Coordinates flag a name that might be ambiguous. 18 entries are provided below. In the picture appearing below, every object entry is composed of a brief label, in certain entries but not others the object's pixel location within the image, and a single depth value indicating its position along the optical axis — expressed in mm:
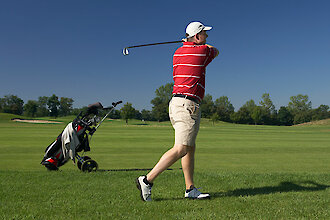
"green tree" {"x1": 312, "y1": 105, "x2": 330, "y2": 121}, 104500
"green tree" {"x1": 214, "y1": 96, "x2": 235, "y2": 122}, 109125
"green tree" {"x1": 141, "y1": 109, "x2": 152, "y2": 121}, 109938
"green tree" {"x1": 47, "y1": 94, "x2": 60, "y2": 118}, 104625
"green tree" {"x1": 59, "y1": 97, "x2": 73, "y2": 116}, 114312
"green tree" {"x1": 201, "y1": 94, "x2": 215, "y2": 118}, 109250
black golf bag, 6016
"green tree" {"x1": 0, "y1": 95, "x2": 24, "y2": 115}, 107438
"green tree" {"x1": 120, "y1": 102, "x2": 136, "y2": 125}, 79250
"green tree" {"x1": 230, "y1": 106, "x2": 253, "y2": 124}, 93688
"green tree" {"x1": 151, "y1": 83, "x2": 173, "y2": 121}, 105344
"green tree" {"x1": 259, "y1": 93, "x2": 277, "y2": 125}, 109331
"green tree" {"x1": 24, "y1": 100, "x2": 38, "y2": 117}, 95562
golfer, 3803
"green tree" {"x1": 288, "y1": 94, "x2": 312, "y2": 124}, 115338
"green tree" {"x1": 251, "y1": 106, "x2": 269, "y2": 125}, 88375
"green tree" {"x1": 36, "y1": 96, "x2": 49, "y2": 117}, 102050
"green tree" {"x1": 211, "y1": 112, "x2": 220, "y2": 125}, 81438
